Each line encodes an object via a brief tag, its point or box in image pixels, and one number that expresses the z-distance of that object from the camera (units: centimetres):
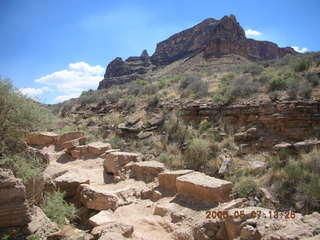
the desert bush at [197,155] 880
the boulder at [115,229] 411
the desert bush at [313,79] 1025
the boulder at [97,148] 1023
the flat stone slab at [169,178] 641
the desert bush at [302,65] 1248
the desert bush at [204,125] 1068
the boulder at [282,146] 786
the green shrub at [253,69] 1536
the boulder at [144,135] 1172
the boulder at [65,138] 1141
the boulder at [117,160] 825
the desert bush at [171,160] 890
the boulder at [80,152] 1037
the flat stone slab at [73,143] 1074
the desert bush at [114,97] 1886
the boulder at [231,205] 464
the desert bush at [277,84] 1086
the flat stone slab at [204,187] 523
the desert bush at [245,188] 616
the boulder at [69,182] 627
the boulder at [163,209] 532
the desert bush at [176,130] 1058
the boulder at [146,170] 749
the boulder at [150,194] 645
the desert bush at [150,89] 1738
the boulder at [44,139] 1122
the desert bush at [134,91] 1890
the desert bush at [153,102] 1456
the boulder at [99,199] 574
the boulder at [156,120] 1231
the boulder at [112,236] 367
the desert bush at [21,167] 453
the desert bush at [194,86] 1349
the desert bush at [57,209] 485
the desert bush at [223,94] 1150
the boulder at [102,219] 469
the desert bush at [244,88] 1146
